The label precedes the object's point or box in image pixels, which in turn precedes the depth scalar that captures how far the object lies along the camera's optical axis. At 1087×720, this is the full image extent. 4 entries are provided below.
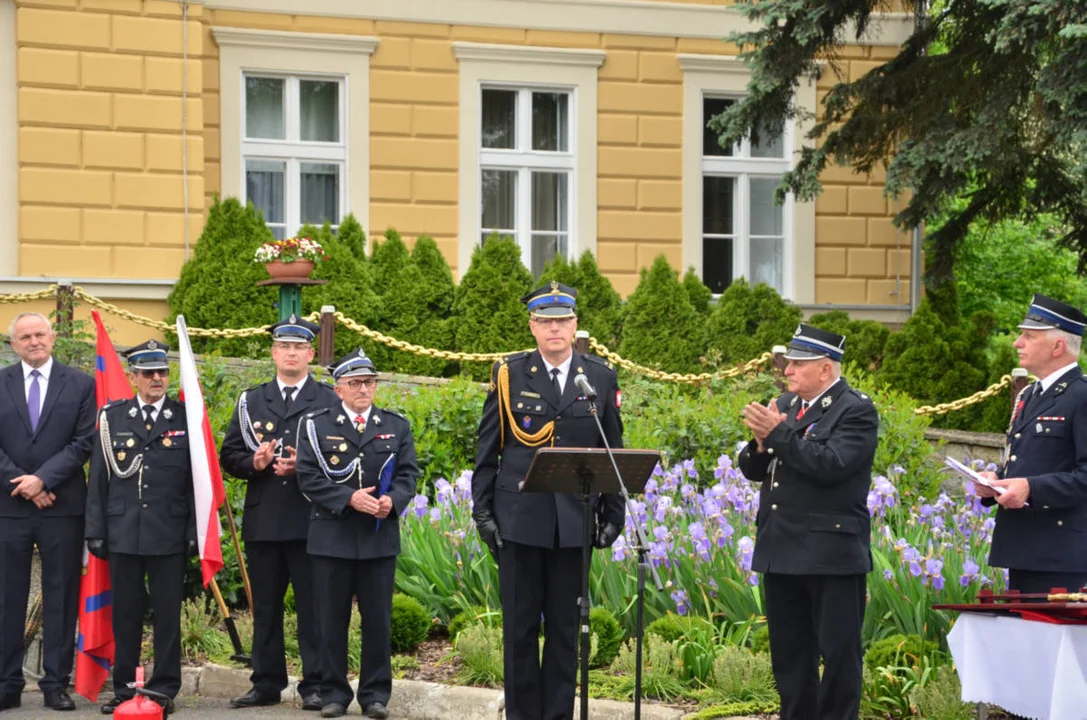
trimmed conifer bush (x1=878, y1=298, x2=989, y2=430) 16.55
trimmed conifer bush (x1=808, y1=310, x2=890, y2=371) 16.89
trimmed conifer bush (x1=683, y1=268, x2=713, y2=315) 17.77
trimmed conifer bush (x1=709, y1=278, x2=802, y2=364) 17.30
